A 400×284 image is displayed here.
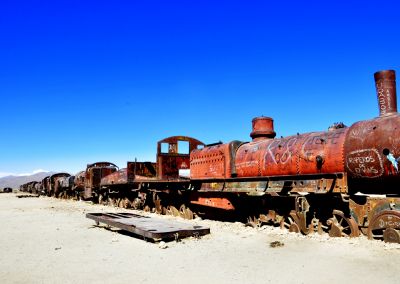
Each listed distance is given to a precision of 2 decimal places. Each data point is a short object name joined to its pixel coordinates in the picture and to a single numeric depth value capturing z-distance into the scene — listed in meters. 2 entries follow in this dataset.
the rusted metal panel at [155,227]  9.09
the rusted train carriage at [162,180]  16.14
